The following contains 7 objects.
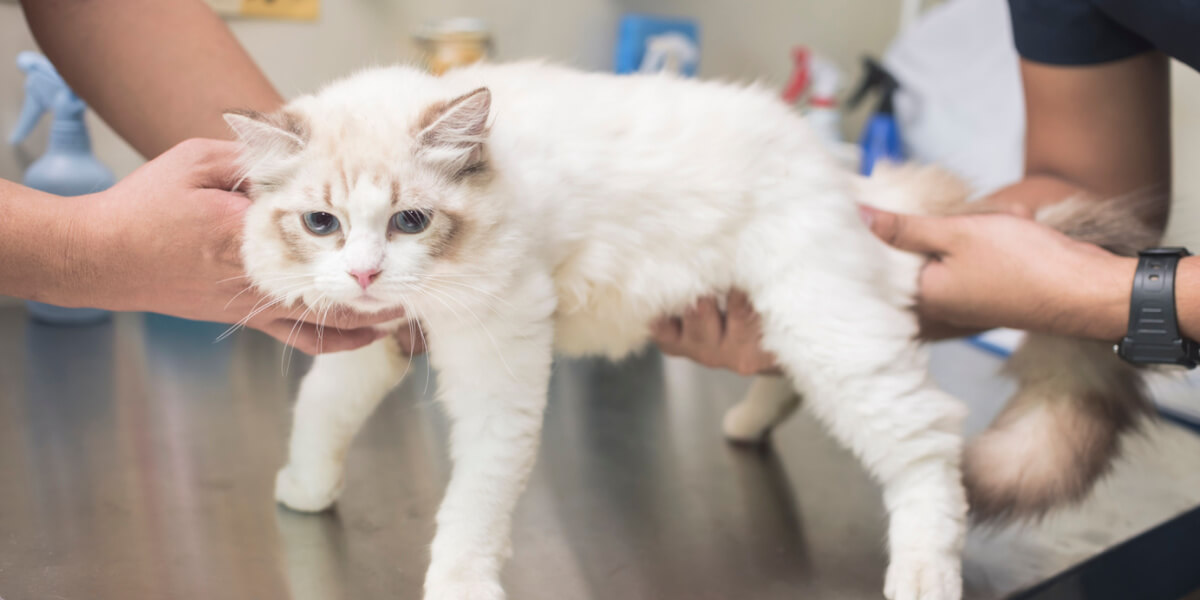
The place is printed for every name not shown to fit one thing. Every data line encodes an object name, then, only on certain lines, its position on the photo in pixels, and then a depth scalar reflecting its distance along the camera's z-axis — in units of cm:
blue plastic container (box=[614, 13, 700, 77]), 226
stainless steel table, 95
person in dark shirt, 115
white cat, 84
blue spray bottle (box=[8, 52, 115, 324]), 161
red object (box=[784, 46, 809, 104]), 252
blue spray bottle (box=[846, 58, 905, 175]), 260
